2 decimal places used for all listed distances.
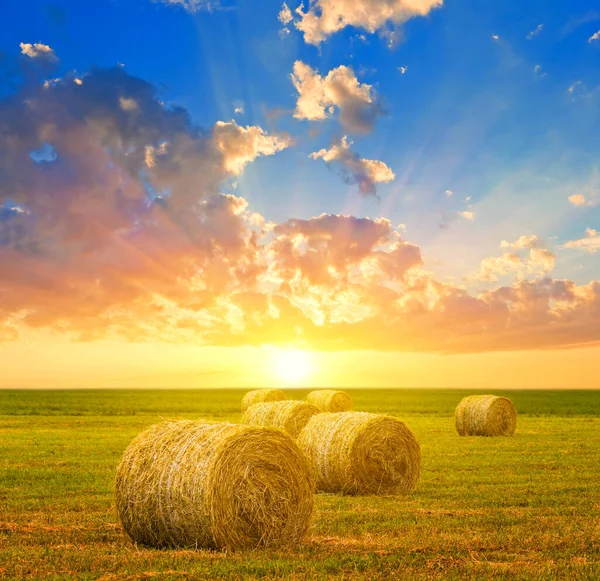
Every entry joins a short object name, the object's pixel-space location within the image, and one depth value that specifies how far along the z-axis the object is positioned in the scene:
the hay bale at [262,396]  39.50
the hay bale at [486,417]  31.38
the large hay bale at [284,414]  23.70
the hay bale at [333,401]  39.12
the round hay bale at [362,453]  16.28
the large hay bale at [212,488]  10.33
